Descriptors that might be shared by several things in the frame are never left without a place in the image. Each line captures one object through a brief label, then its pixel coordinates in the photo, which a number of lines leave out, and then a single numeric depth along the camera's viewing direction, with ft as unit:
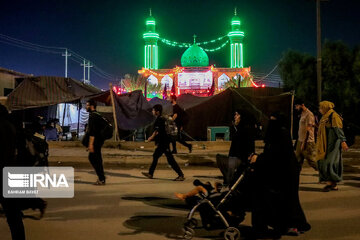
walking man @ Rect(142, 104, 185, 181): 27.23
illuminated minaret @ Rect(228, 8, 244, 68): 227.67
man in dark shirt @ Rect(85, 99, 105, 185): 25.12
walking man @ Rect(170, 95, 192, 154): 39.88
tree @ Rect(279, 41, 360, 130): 73.31
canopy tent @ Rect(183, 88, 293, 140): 56.08
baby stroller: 14.15
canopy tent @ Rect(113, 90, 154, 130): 51.55
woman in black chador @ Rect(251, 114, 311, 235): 14.07
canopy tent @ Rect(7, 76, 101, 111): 52.54
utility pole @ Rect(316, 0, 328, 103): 47.78
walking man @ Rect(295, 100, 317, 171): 27.20
